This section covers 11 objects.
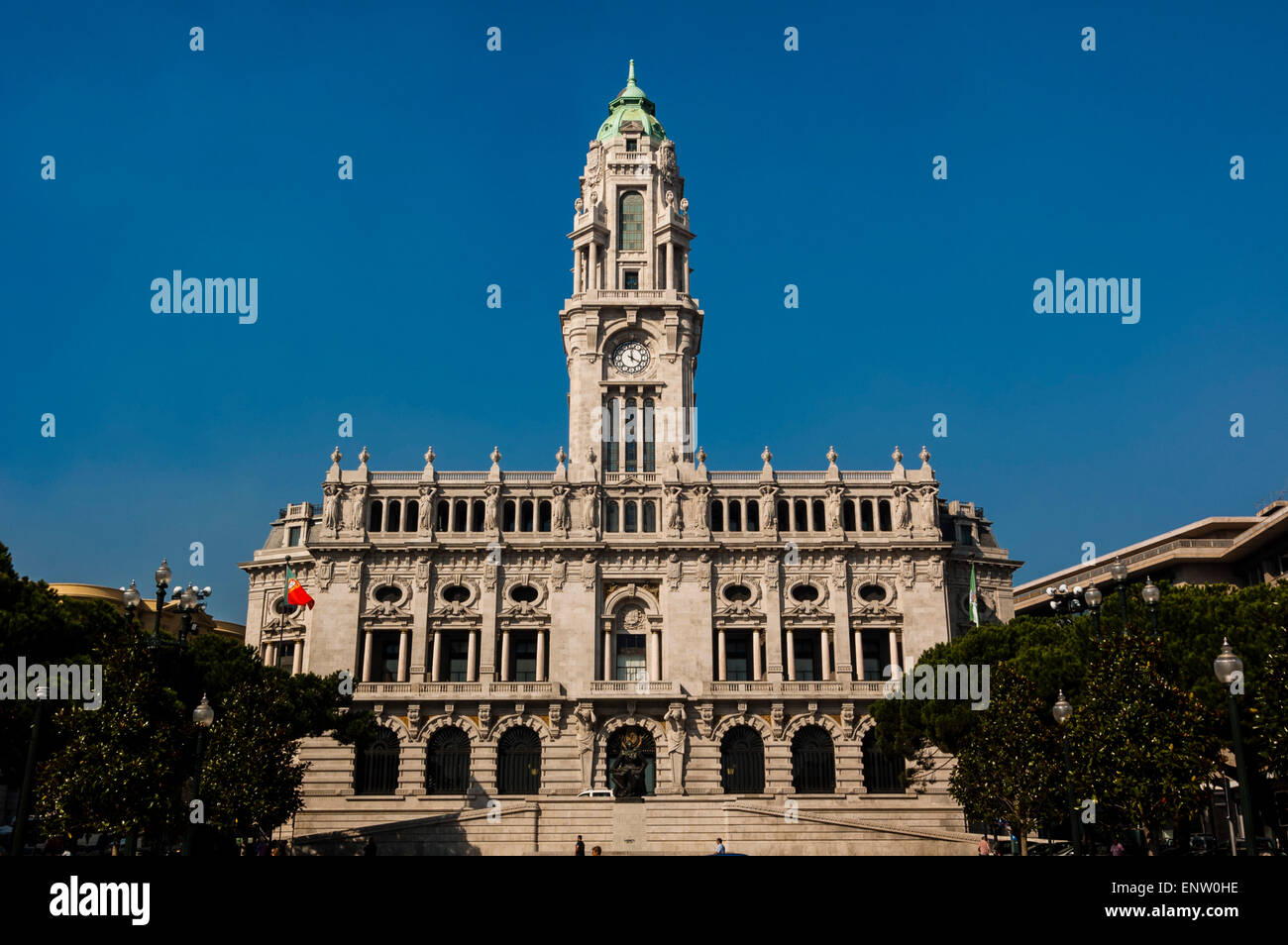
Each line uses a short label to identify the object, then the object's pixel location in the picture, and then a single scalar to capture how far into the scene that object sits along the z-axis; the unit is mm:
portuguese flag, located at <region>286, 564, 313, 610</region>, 72312
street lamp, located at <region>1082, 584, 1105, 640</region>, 35219
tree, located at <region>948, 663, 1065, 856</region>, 40938
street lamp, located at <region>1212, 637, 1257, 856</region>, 22969
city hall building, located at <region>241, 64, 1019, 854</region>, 70312
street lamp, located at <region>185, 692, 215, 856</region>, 33188
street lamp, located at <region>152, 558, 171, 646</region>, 34469
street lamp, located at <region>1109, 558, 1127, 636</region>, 35344
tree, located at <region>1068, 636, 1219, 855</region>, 33188
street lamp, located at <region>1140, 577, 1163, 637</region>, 31875
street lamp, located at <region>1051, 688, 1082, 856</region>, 32219
